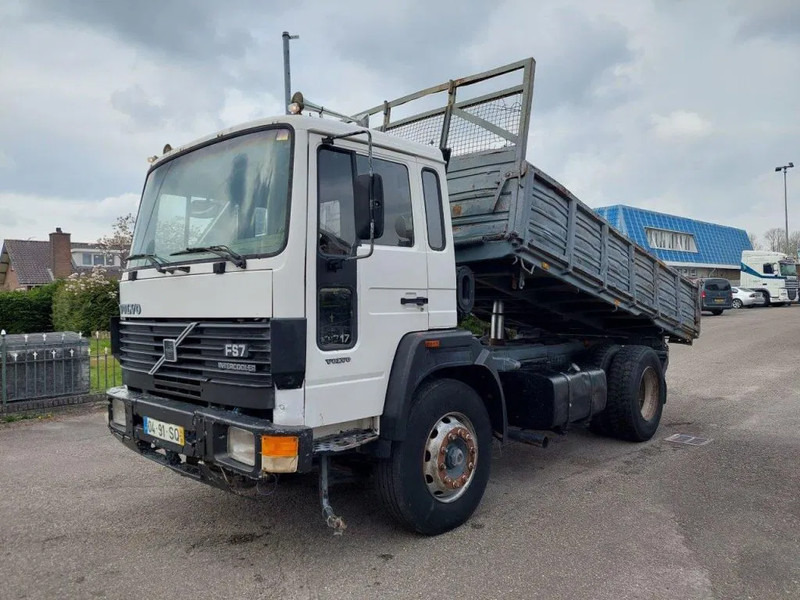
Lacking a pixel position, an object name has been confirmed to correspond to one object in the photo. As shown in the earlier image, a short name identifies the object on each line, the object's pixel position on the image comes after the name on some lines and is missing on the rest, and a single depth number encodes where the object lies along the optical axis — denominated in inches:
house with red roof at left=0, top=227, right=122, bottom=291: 1748.3
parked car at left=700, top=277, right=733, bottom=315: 1087.6
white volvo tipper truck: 136.8
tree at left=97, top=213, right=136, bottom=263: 1108.4
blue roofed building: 1289.4
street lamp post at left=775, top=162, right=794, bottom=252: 1895.9
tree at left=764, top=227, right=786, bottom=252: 3117.6
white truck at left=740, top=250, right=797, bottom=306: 1302.9
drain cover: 265.1
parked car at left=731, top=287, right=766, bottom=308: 1282.0
